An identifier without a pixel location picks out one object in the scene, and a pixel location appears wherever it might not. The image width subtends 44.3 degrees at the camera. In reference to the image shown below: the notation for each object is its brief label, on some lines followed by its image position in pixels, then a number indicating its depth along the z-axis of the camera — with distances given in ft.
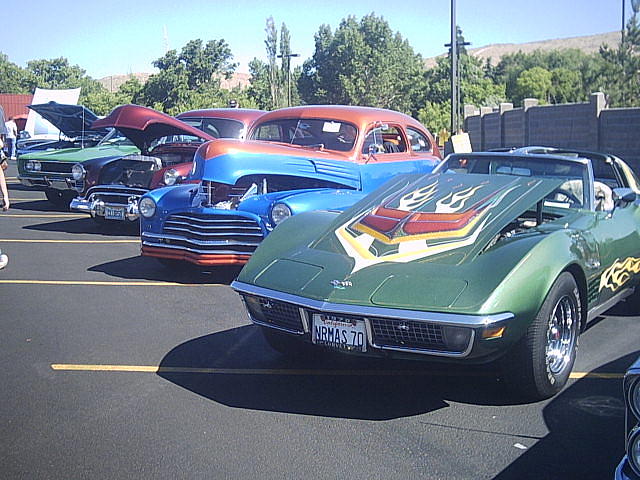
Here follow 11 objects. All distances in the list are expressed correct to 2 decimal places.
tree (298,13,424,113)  190.39
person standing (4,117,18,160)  91.20
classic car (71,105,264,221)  34.12
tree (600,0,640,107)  150.41
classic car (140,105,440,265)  24.59
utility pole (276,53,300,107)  140.26
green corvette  13.47
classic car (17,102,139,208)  44.45
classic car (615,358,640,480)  8.58
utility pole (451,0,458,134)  71.20
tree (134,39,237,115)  127.85
